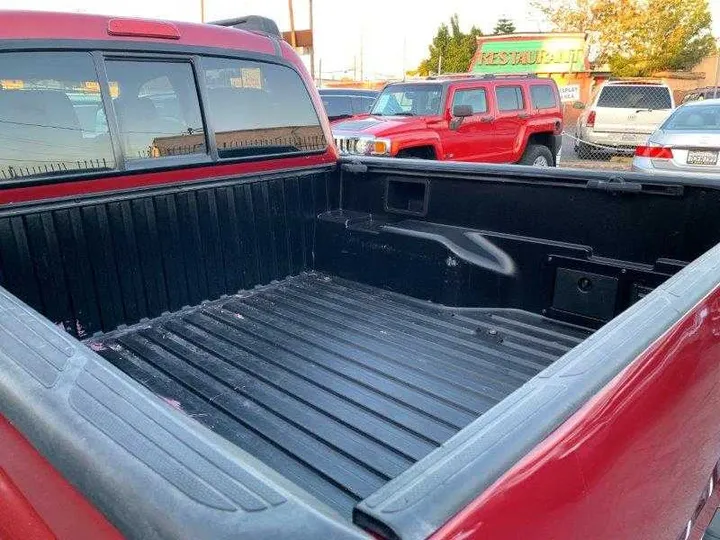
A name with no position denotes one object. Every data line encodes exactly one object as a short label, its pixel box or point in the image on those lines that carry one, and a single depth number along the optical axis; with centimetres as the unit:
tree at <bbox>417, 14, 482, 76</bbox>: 3300
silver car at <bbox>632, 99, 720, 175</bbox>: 700
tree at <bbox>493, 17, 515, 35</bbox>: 3799
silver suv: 1300
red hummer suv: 834
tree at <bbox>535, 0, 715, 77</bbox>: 2692
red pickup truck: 76
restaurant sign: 1933
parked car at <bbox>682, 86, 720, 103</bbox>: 1848
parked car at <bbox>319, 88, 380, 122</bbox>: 1210
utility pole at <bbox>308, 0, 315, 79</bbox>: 826
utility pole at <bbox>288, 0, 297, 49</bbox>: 1400
